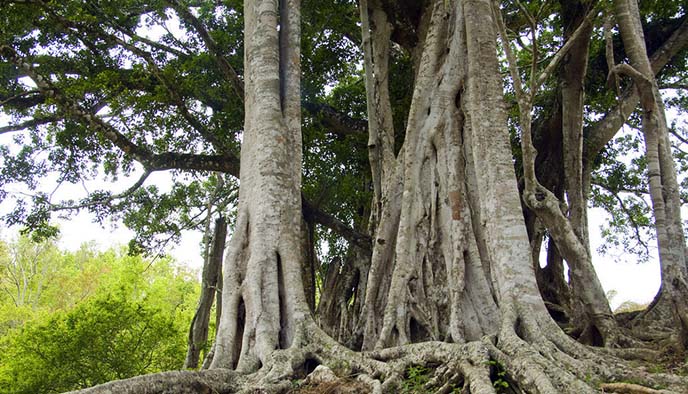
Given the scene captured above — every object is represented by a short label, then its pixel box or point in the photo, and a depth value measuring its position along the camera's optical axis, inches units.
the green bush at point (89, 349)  367.6
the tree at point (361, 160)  170.7
